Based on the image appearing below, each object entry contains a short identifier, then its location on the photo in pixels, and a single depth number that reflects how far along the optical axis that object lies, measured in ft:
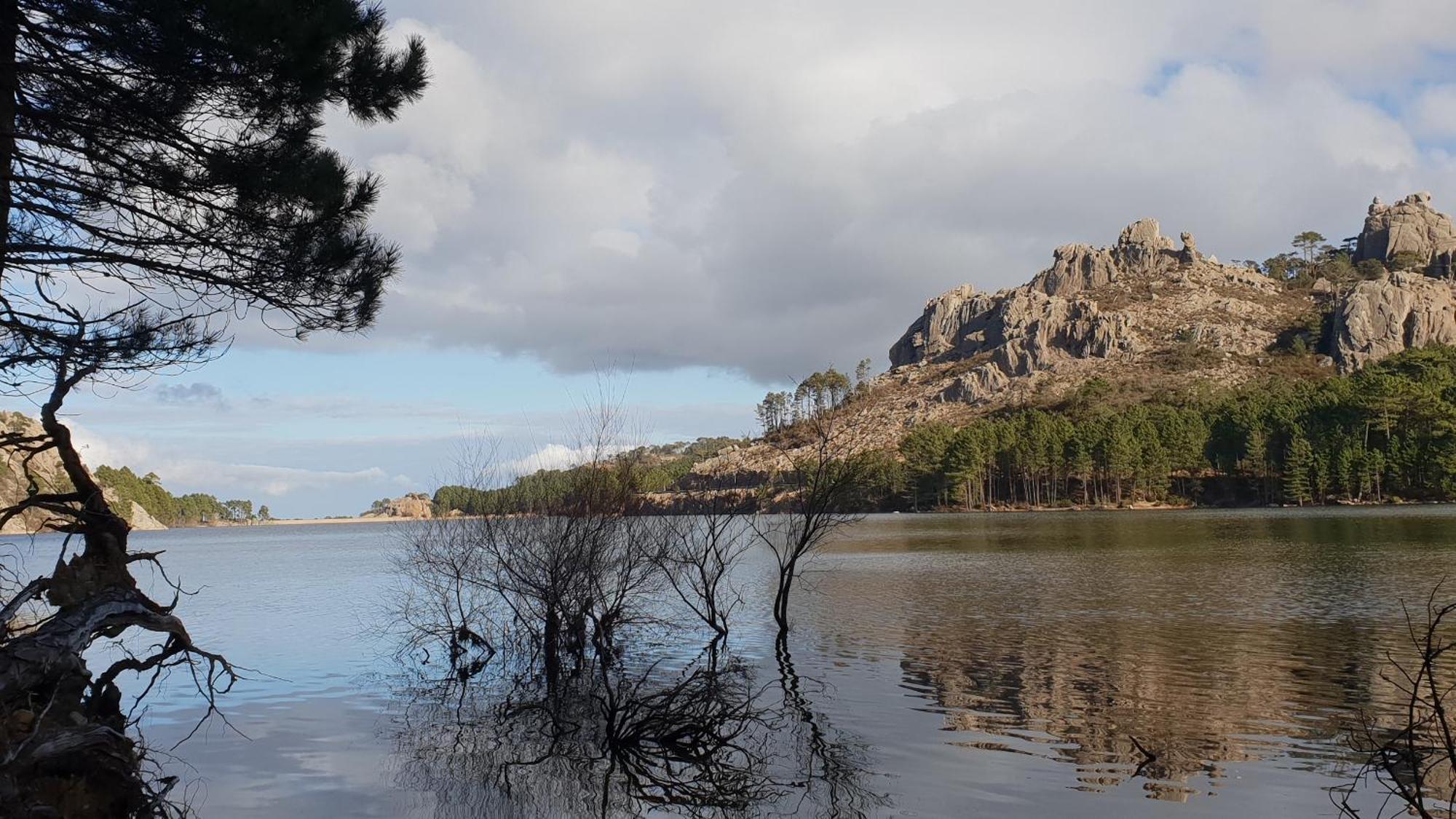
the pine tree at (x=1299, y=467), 344.49
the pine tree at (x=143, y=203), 34.37
